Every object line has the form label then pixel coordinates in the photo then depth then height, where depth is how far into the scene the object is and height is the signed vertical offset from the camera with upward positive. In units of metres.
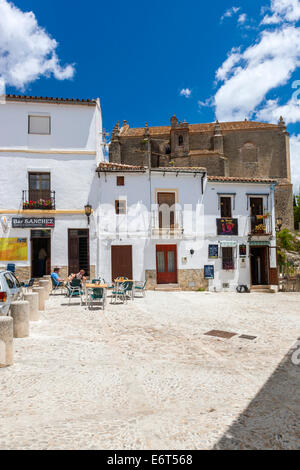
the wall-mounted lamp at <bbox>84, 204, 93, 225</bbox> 16.53 +2.19
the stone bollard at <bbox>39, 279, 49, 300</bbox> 13.16 -1.36
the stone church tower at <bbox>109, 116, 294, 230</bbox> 40.25 +13.51
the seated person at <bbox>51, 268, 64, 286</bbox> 13.71 -1.25
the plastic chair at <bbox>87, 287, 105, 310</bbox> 10.80 -1.49
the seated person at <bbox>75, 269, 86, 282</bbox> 13.81 -1.16
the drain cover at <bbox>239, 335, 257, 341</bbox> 7.46 -2.14
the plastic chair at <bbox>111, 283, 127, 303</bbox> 12.21 -1.64
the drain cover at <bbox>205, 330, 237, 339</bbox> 7.62 -2.12
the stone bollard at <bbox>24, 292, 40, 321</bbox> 8.51 -1.49
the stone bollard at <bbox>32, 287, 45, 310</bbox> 10.23 -1.49
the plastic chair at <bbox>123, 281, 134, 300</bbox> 12.67 -1.41
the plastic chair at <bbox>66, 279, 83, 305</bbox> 11.51 -1.35
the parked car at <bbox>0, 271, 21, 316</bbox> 7.25 -0.95
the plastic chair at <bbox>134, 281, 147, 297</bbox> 13.93 -1.75
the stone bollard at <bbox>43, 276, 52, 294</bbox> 15.47 -1.30
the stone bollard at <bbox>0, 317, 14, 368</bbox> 5.19 -1.47
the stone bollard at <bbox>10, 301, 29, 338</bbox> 6.90 -1.45
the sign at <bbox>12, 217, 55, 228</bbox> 16.31 +1.57
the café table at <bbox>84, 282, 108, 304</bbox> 10.80 -1.23
